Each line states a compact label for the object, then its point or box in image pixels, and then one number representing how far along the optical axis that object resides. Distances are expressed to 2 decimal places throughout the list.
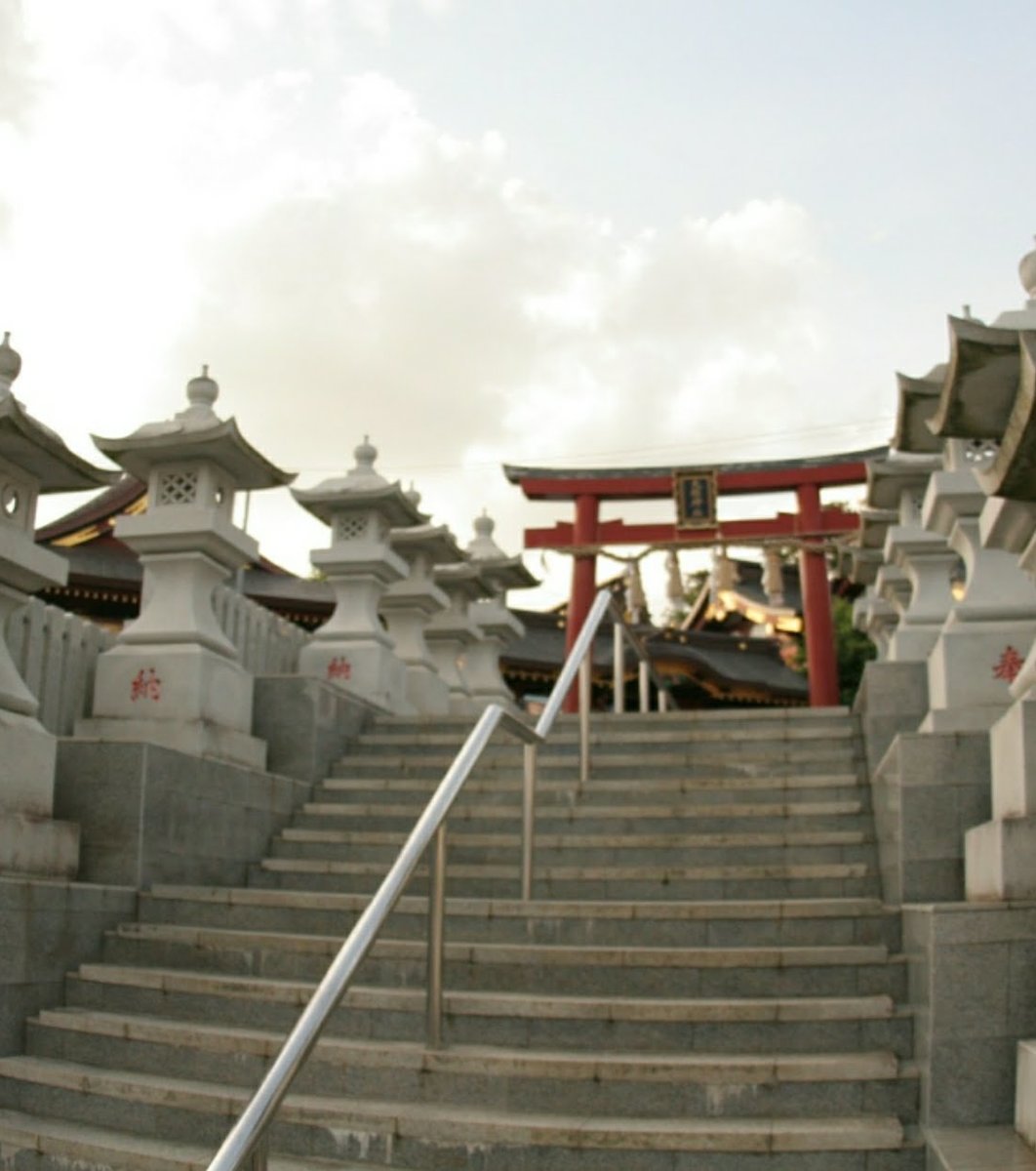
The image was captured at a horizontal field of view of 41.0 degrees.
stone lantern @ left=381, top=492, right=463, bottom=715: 12.05
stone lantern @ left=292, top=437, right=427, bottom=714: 10.69
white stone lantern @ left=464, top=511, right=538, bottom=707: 13.81
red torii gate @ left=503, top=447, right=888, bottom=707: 23.45
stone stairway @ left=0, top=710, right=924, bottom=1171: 4.41
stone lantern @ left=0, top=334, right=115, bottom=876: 6.16
